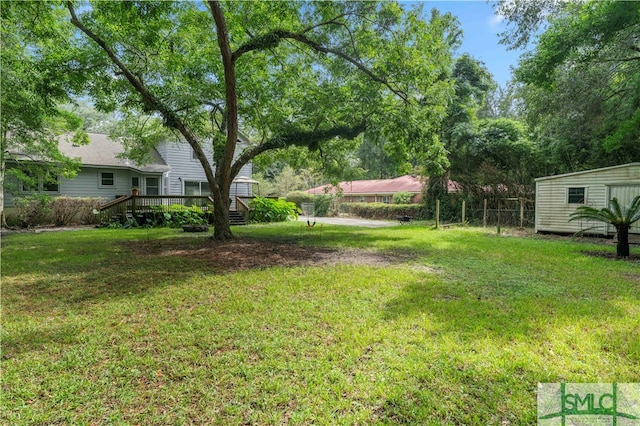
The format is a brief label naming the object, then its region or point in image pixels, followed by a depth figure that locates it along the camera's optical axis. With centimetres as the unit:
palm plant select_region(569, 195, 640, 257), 777
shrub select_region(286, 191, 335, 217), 2916
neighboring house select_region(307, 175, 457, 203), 2767
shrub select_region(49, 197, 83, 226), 1561
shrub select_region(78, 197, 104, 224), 1639
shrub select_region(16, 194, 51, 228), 1471
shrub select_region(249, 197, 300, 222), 1933
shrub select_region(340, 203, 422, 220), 2331
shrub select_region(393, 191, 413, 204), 2531
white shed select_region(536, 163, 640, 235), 1095
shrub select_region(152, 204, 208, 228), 1650
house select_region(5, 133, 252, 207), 1789
